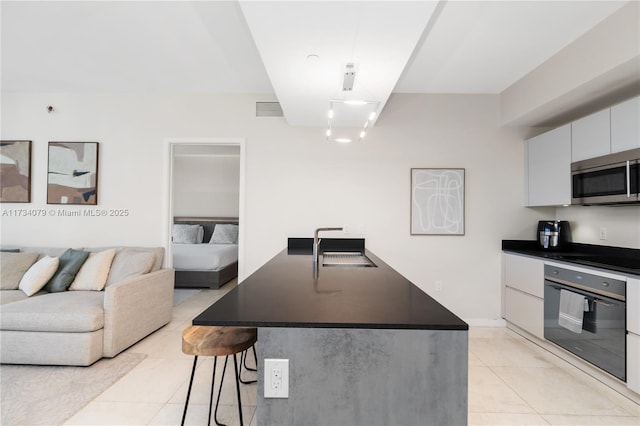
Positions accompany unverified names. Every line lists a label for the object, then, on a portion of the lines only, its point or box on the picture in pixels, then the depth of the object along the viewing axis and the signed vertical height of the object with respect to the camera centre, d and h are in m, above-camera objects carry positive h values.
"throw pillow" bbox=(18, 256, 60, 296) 3.06 -0.61
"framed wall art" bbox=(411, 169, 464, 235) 3.73 +0.24
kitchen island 1.12 -0.54
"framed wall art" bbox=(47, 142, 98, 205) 3.81 +0.48
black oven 2.24 -0.76
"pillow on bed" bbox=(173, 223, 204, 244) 6.61 -0.40
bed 5.16 -0.68
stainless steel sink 2.55 -0.38
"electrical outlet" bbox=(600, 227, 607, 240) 3.04 -0.12
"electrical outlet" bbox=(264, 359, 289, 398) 1.14 -0.59
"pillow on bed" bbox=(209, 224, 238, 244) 6.65 -0.42
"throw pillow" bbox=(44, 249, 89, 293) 3.15 -0.58
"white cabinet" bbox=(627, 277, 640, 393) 2.10 -0.76
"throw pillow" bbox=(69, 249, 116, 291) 3.17 -0.61
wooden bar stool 1.56 -0.63
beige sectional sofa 2.57 -0.89
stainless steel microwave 2.36 +0.34
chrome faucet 2.51 -0.26
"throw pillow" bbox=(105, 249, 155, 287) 3.26 -0.53
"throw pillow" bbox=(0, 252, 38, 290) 3.17 -0.56
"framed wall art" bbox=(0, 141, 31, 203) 3.83 +0.52
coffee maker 3.44 -0.16
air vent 3.77 +1.27
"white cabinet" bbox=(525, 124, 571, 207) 3.04 +0.54
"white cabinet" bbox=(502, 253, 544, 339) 3.05 -0.76
